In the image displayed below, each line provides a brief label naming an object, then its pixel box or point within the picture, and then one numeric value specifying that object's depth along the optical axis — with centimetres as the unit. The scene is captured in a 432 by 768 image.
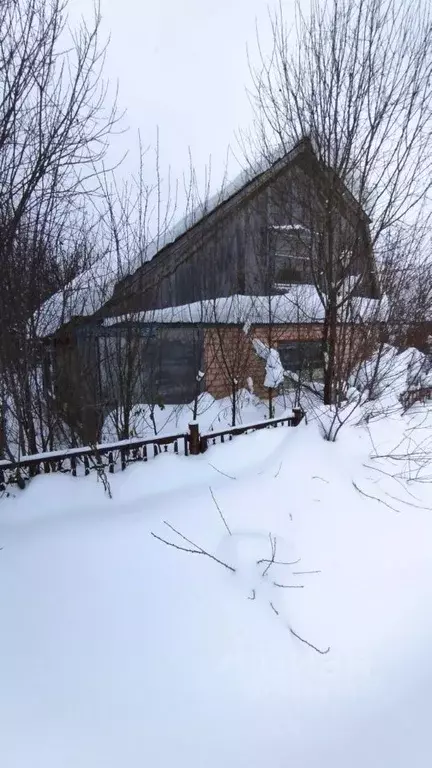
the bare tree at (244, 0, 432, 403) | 402
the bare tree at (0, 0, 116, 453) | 296
